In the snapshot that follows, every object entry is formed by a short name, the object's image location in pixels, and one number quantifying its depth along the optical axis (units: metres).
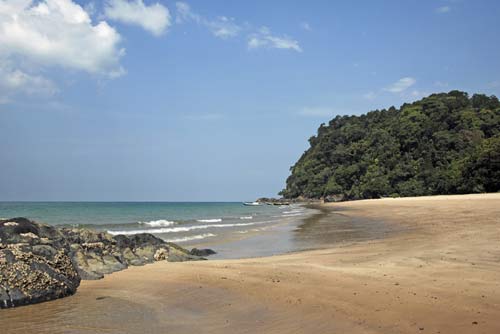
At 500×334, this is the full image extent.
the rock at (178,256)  13.25
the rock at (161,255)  13.37
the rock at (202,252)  15.57
